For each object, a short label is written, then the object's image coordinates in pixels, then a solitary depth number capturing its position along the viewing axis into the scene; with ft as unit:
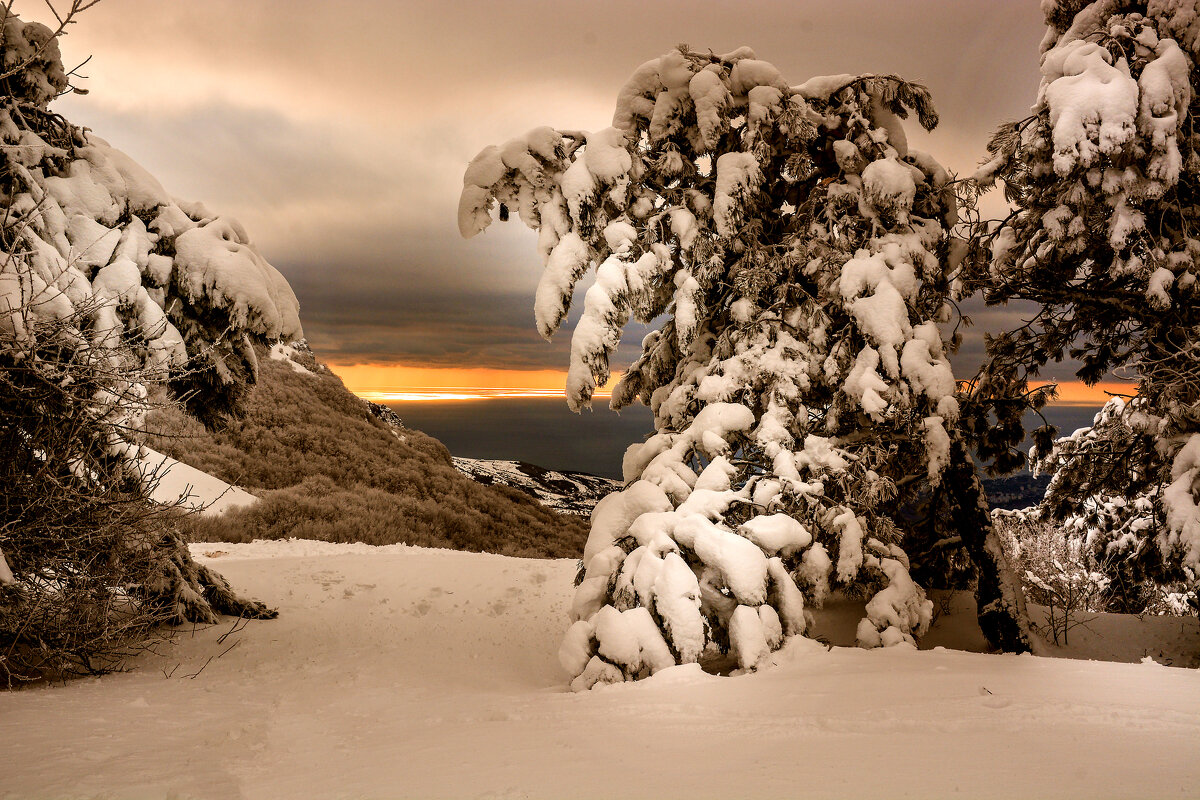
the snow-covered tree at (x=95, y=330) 15.74
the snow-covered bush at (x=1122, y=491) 21.98
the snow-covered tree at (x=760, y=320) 17.88
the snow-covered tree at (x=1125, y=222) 19.16
